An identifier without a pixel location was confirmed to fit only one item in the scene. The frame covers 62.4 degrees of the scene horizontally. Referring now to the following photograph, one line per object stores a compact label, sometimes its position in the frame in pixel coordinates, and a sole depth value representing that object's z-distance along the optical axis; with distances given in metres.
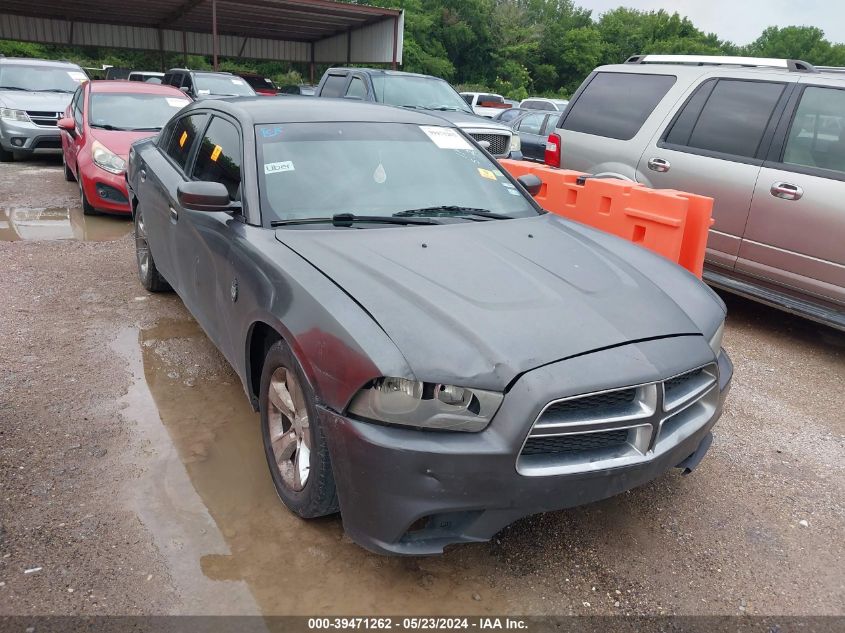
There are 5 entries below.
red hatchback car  8.10
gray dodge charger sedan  2.35
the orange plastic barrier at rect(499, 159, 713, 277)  5.06
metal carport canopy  23.56
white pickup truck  20.33
